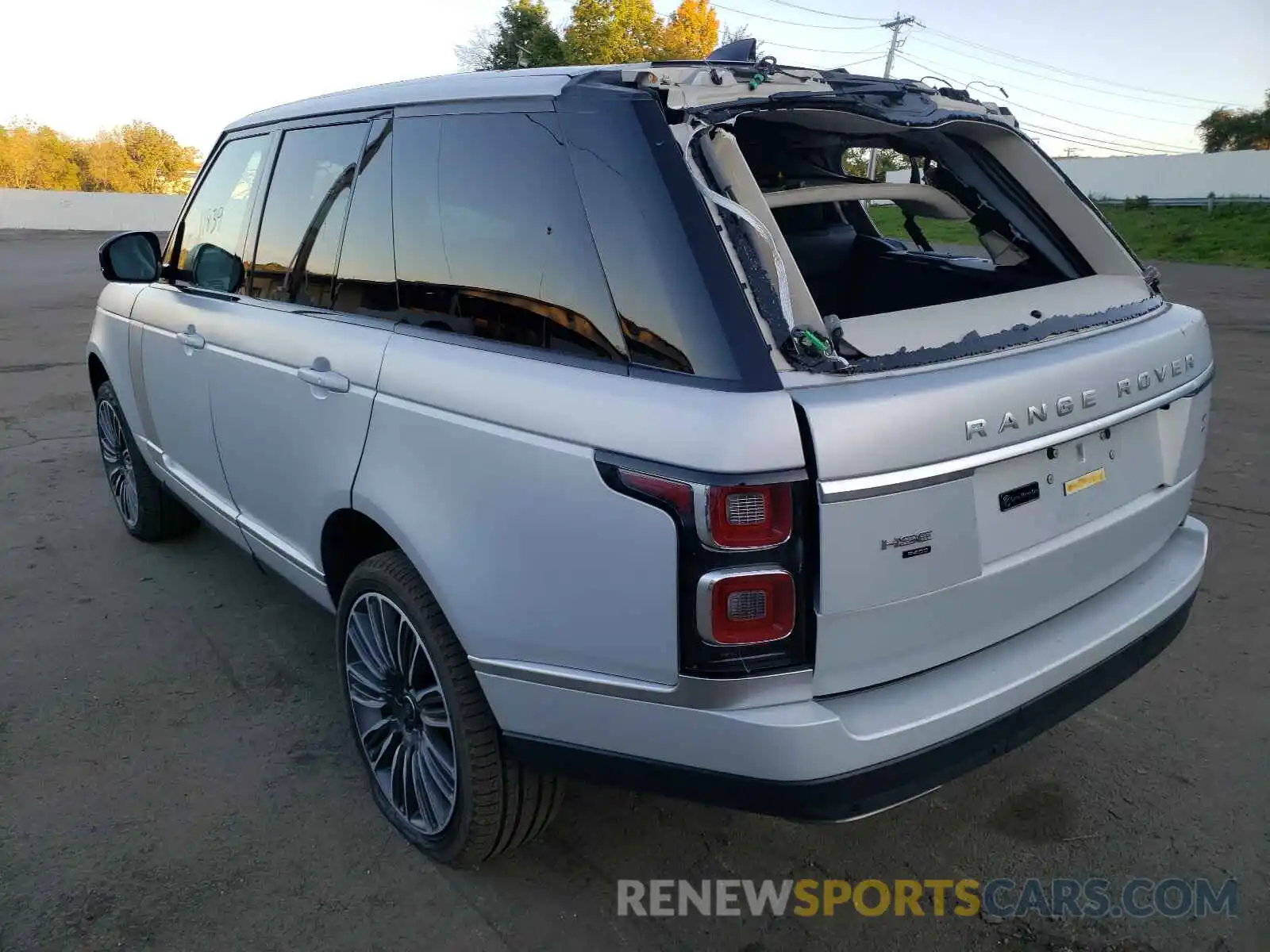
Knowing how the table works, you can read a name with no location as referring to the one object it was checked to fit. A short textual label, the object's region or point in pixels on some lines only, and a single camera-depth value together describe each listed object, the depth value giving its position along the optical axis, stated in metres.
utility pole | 53.34
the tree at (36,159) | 65.12
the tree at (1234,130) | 49.12
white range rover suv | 1.78
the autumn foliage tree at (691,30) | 57.91
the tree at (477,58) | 56.94
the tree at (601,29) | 54.62
